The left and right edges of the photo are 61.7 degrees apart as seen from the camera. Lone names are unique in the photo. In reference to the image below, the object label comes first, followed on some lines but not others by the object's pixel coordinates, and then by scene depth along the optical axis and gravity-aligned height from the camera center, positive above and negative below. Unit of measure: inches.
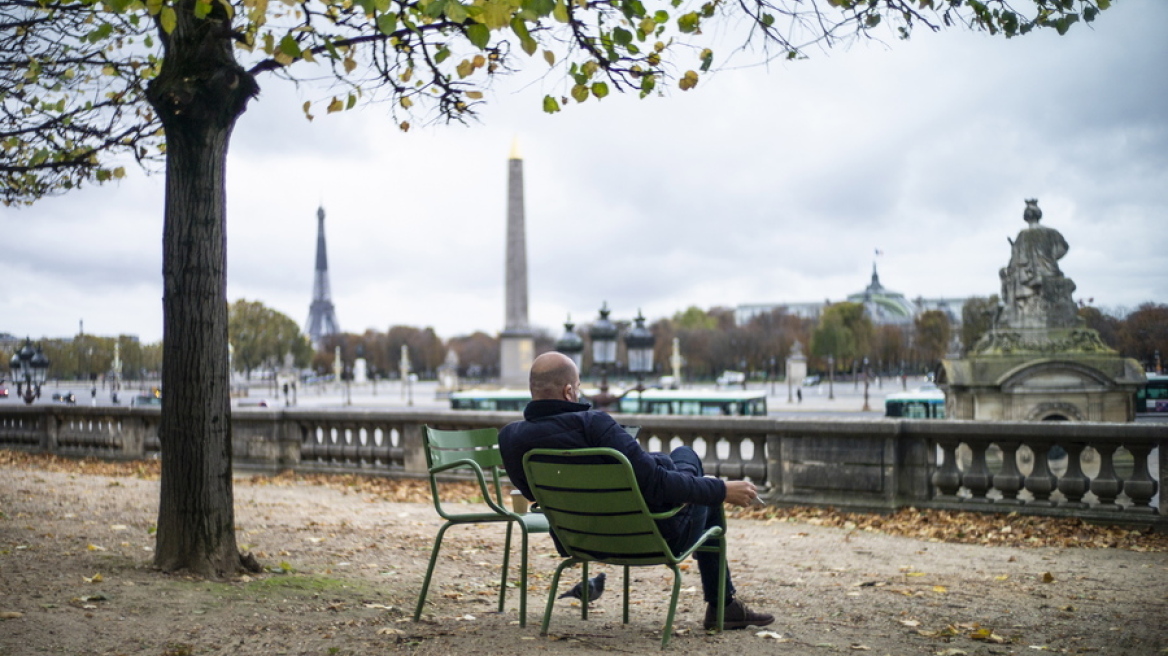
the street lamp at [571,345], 965.2 +23.1
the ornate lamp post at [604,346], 777.7 +17.5
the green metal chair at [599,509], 171.2 -25.5
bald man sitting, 176.1 -17.1
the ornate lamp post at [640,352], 810.2 +12.9
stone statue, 888.3 +71.3
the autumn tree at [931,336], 3722.9 +109.1
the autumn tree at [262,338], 3511.3 +136.9
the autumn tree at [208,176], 239.0 +49.3
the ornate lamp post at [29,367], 1127.6 +9.6
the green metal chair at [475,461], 206.4 -21.0
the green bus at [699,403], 1384.1 -53.3
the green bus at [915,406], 1416.1 -63.0
